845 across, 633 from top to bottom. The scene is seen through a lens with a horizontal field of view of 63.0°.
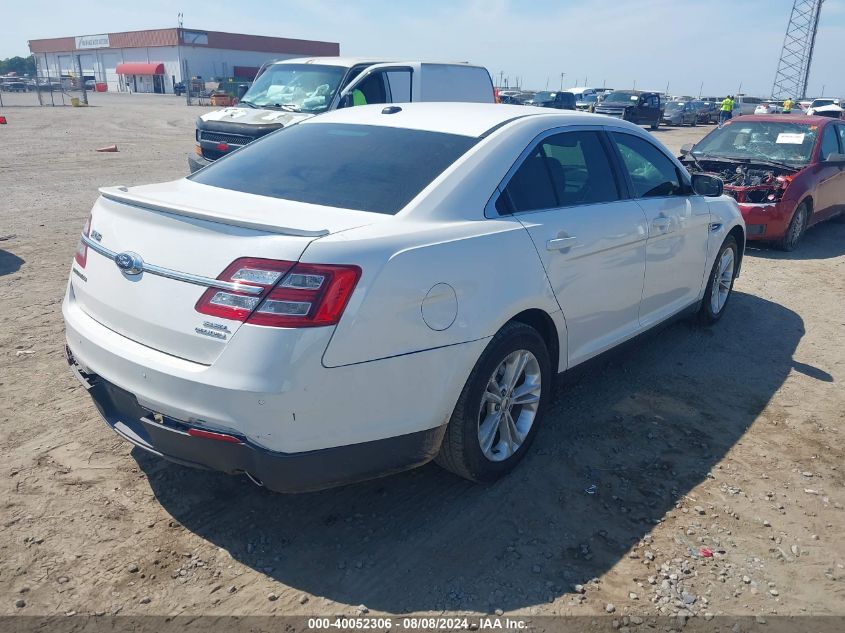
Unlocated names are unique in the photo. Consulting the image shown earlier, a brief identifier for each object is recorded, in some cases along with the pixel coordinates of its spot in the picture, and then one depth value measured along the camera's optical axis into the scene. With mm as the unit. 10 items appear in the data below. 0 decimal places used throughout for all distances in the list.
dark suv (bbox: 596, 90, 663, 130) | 32000
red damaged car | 8594
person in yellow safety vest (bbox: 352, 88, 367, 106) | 10133
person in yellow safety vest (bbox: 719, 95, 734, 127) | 33062
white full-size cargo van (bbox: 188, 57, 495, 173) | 10156
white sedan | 2506
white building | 71812
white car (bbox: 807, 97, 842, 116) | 38438
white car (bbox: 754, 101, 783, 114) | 31436
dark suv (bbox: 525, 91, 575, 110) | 35188
